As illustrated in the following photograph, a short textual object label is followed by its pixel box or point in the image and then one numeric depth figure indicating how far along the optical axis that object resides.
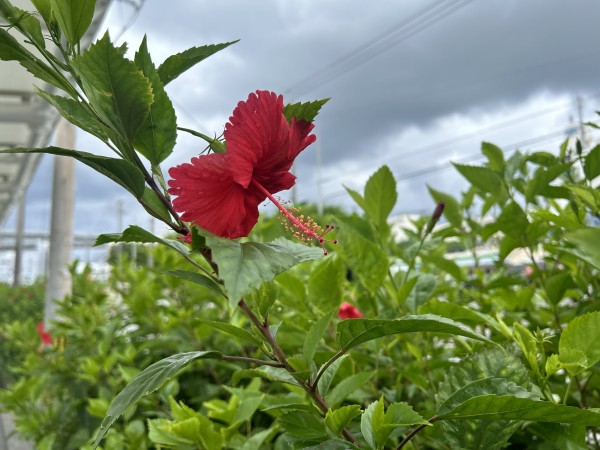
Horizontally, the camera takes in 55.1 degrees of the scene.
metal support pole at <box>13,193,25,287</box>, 20.06
